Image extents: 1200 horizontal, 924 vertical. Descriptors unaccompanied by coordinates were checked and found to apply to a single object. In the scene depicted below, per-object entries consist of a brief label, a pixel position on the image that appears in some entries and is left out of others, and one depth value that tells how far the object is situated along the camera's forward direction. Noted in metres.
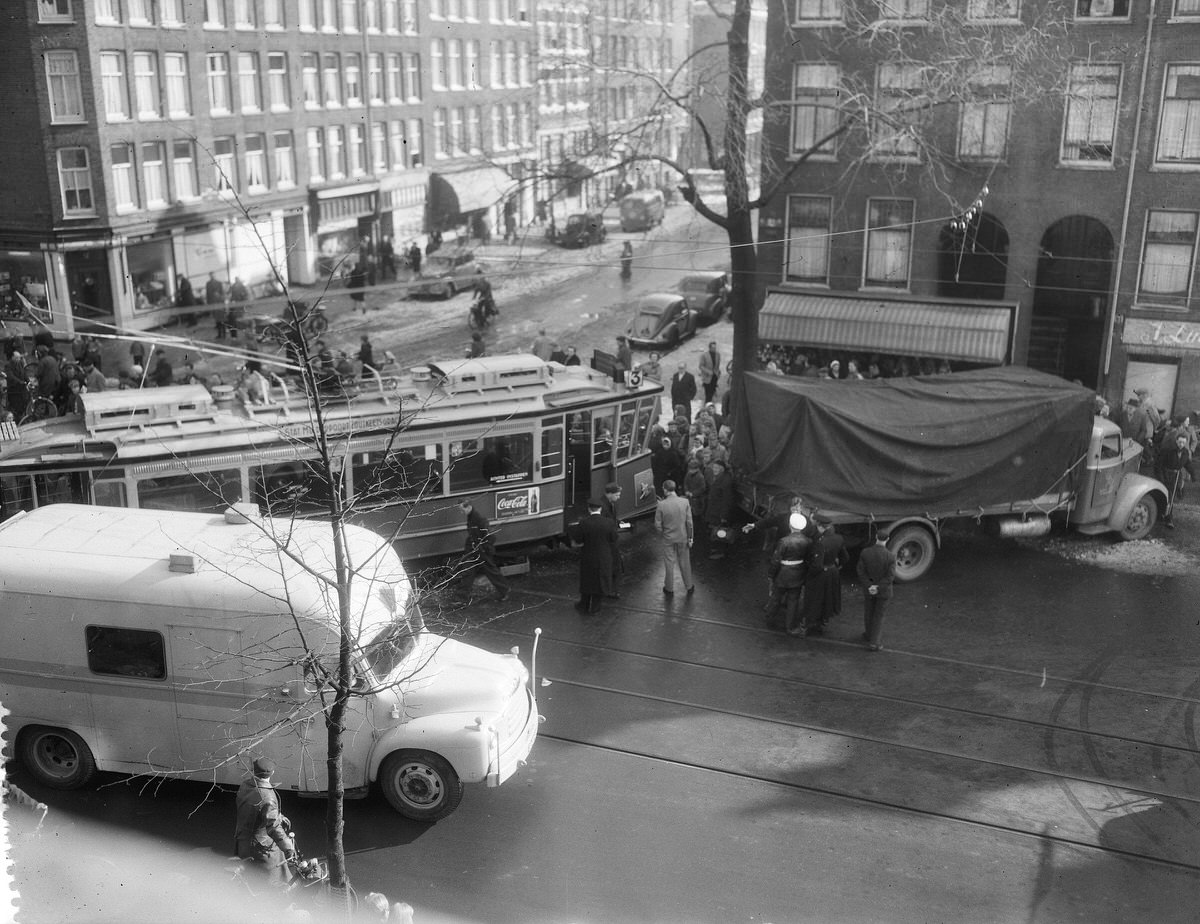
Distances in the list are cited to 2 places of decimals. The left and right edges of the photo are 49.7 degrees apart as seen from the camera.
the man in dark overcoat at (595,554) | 17.28
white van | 11.66
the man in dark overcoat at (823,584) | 16.58
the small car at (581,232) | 48.09
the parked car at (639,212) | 56.12
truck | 18.38
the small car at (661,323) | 36.00
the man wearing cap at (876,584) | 16.06
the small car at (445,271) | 43.34
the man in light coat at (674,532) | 17.95
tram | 16.44
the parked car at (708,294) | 38.72
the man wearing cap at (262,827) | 9.75
